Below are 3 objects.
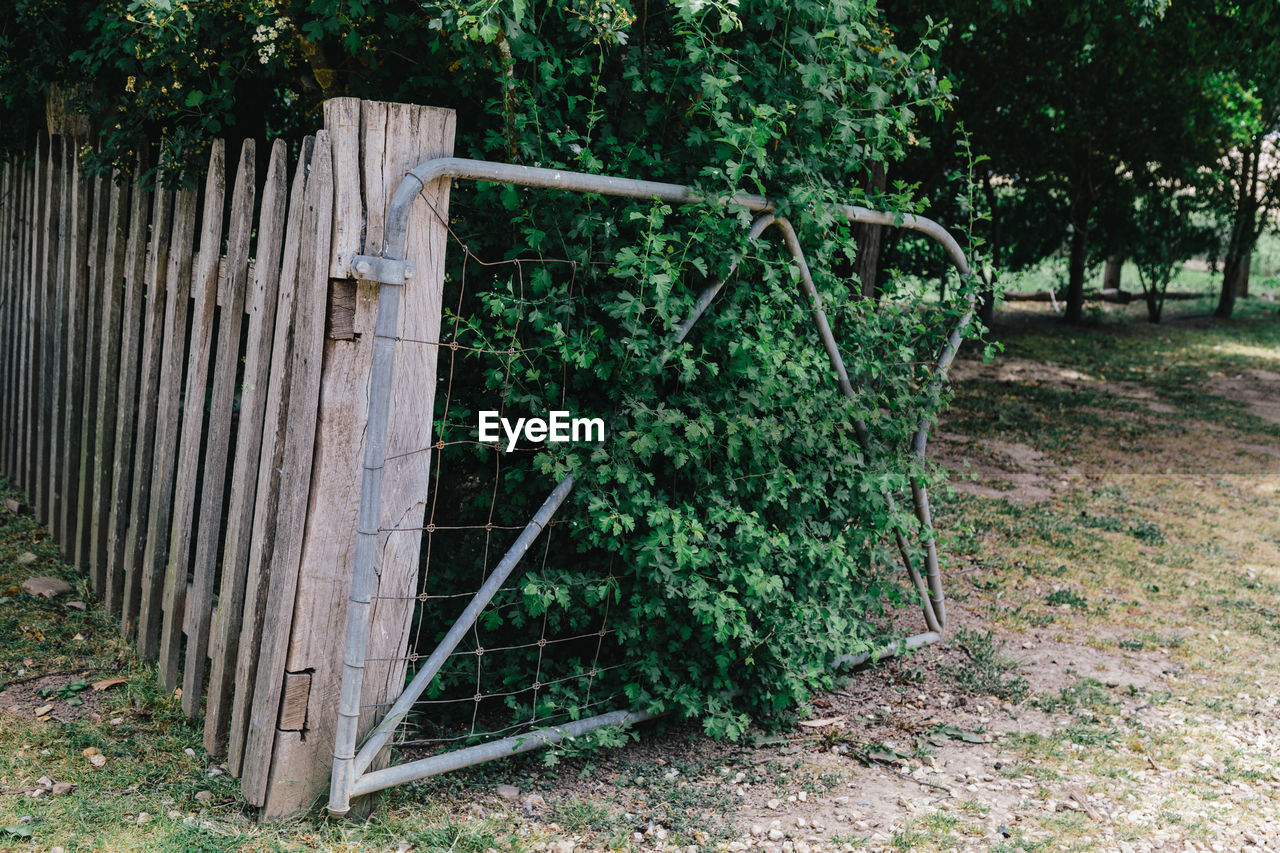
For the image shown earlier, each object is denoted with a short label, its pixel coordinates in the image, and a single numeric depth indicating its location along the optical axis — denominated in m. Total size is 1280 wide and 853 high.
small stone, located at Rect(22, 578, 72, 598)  4.58
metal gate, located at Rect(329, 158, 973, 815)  2.95
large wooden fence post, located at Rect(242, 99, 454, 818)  2.93
